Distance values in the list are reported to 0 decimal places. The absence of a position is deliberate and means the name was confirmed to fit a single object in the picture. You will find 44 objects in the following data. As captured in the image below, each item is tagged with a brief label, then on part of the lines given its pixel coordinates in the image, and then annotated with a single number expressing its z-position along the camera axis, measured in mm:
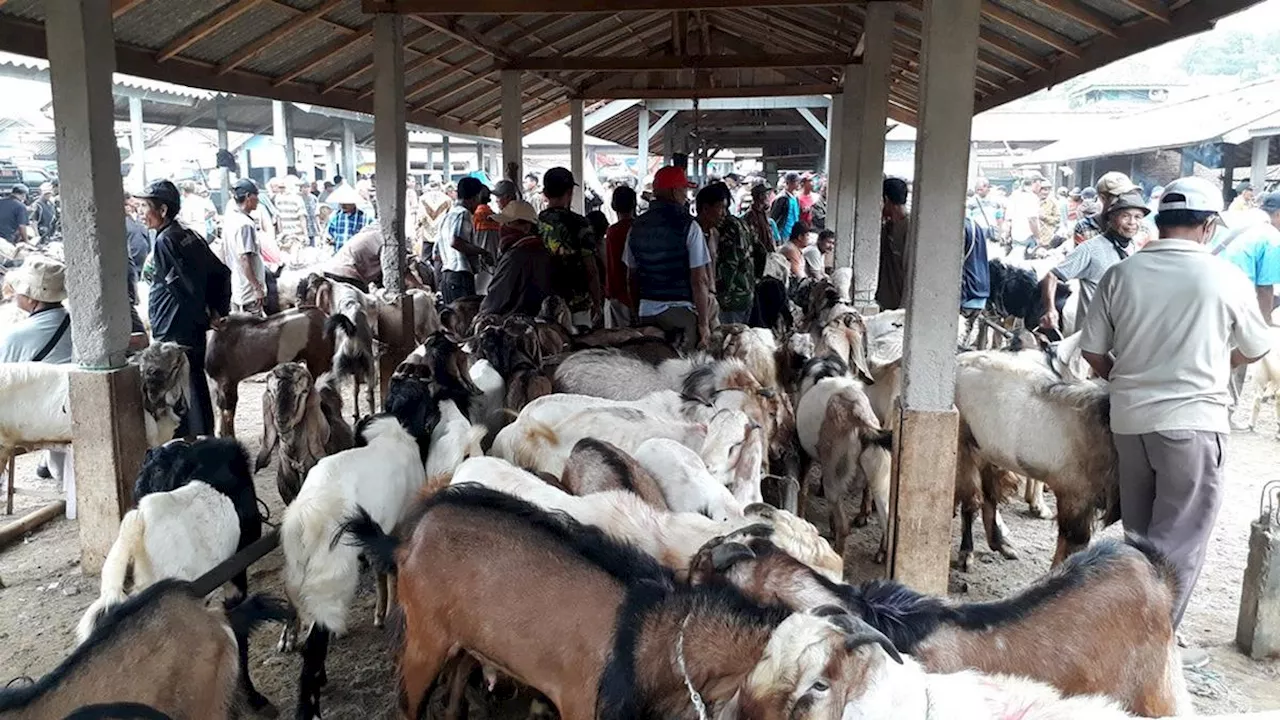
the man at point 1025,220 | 18469
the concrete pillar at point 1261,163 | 15422
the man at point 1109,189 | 6586
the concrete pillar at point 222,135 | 20219
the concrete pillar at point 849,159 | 10922
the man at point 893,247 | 9680
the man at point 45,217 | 16934
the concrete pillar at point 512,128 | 12500
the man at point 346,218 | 11516
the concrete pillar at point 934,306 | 4570
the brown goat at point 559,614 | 2738
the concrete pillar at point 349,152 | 22406
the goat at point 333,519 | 3932
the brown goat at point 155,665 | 2701
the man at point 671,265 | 6723
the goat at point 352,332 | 7755
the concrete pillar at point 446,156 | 26906
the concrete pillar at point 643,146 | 20141
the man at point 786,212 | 15422
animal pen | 4758
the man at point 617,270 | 8289
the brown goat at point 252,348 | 7988
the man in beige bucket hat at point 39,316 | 5969
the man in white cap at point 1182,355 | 4148
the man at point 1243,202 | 12749
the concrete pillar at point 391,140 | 8125
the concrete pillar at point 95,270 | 4926
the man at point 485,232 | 9758
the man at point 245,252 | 9211
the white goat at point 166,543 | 3674
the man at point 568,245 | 7762
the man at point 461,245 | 9938
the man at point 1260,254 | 9289
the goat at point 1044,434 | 5059
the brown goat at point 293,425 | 5418
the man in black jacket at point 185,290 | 6582
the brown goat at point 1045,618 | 2816
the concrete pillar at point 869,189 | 9617
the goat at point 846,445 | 5402
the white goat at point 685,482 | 4173
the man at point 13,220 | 15641
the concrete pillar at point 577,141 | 16203
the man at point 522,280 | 7566
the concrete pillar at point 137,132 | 17844
